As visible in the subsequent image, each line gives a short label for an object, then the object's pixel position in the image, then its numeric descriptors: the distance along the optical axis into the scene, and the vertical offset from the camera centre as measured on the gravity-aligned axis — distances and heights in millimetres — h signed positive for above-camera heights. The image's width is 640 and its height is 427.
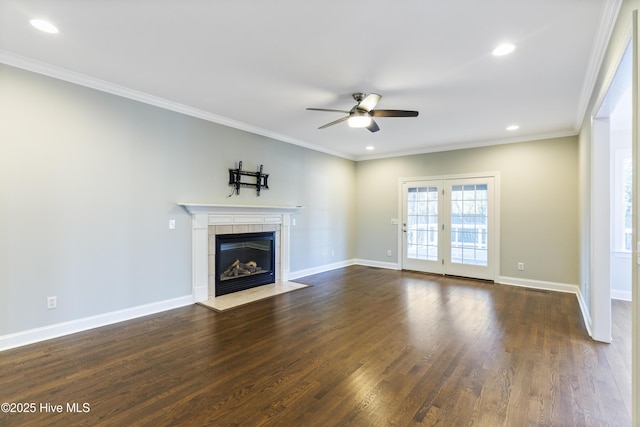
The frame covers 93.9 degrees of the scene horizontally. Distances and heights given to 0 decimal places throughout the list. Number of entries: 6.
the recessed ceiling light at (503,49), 2524 +1432
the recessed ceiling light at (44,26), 2301 +1476
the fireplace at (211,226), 4277 -205
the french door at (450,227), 5789 -260
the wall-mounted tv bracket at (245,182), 4770 +571
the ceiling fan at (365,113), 3385 +1176
